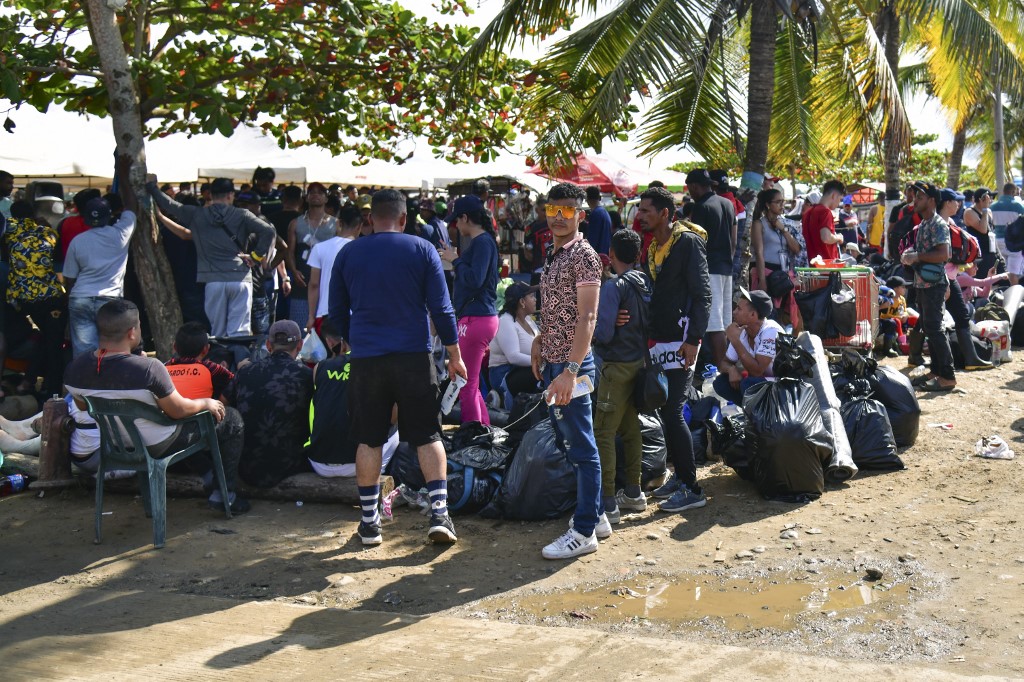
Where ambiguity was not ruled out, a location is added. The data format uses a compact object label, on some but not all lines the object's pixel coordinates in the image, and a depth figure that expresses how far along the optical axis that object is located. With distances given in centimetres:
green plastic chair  568
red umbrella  1797
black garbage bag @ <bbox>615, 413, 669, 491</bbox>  662
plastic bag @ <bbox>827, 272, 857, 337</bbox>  863
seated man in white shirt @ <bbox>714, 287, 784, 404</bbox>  721
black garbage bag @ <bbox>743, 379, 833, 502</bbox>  624
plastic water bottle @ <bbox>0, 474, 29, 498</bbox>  686
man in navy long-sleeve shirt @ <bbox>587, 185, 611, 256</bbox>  1112
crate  905
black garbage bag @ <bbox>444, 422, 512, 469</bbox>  639
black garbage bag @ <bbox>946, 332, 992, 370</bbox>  1016
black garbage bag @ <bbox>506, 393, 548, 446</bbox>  664
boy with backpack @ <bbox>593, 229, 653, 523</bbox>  579
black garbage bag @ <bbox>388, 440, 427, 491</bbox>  648
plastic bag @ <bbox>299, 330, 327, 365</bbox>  836
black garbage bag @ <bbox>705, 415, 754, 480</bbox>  650
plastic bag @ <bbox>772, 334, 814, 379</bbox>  660
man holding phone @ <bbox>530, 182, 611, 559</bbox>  522
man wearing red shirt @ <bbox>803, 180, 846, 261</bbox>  1088
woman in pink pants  742
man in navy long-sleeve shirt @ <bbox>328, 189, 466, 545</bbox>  551
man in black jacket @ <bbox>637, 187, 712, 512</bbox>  603
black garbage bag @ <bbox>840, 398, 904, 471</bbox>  686
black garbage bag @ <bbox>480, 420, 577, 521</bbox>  608
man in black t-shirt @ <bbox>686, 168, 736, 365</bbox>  819
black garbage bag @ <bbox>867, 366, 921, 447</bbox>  725
